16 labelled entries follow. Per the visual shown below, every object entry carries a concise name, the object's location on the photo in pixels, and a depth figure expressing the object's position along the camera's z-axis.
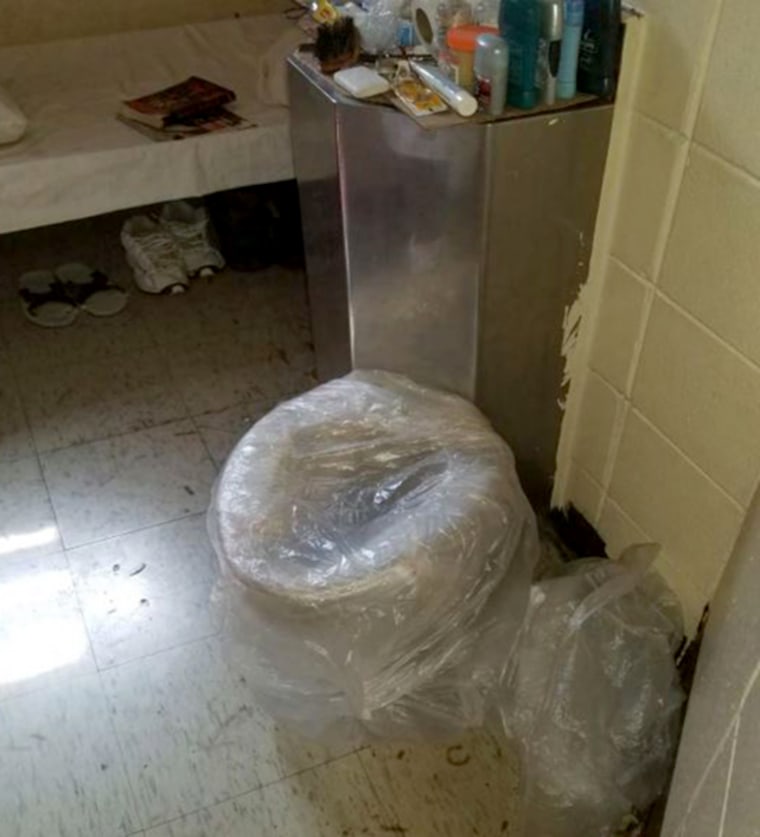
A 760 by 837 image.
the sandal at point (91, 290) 2.26
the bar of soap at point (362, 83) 1.19
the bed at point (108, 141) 1.94
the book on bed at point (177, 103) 2.09
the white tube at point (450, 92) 1.12
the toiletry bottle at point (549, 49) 1.08
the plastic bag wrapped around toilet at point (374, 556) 1.18
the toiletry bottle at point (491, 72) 1.10
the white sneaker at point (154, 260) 2.27
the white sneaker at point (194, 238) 2.34
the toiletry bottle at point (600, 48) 1.10
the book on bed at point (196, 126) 2.03
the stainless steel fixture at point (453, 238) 1.19
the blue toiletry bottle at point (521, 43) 1.09
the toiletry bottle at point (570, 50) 1.10
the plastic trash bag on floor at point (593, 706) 1.22
